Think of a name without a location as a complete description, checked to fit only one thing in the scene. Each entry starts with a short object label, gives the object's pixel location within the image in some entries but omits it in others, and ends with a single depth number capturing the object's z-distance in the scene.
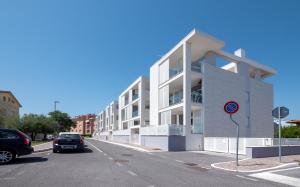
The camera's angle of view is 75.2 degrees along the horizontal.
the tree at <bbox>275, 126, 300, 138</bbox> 29.15
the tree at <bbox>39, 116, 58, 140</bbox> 35.42
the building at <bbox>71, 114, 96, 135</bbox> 101.57
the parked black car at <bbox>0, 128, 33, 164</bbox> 8.65
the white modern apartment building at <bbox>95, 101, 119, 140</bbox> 48.77
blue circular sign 8.64
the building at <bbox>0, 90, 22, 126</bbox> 39.67
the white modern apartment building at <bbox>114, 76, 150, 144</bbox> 30.63
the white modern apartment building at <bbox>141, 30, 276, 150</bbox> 17.71
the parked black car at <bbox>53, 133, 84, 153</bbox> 13.24
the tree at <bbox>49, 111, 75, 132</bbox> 65.19
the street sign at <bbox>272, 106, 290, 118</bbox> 9.27
